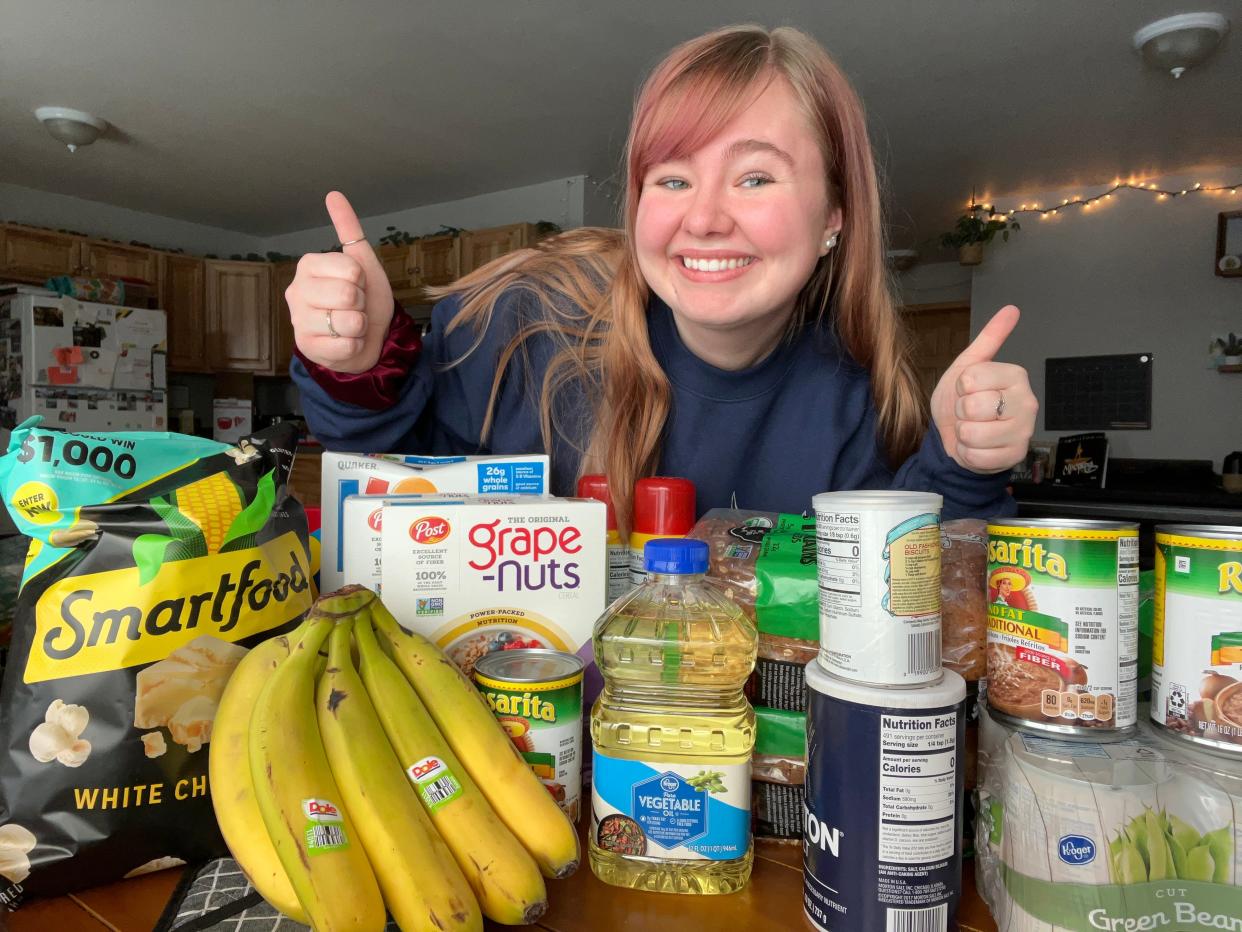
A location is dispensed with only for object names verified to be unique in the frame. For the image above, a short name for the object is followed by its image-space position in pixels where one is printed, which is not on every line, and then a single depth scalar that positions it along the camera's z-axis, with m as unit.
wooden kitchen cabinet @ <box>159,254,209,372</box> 5.29
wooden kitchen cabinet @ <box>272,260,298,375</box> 5.59
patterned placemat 0.50
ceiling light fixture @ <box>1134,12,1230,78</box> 2.62
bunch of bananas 0.46
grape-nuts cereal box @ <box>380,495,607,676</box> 0.67
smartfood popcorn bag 0.53
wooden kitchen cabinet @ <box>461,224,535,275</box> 4.50
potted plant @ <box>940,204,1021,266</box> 4.51
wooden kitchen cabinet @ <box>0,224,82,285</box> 4.48
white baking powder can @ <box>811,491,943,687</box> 0.49
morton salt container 0.48
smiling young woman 0.87
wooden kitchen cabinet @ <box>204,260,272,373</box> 5.54
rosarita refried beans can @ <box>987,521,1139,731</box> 0.50
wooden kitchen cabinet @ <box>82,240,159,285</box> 4.85
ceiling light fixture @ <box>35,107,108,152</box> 3.59
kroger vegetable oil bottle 0.55
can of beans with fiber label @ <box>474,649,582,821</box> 0.59
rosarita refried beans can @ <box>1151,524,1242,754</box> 0.48
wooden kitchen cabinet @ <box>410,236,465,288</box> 4.79
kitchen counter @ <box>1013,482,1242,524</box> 3.11
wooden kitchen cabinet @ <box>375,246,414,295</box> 5.02
